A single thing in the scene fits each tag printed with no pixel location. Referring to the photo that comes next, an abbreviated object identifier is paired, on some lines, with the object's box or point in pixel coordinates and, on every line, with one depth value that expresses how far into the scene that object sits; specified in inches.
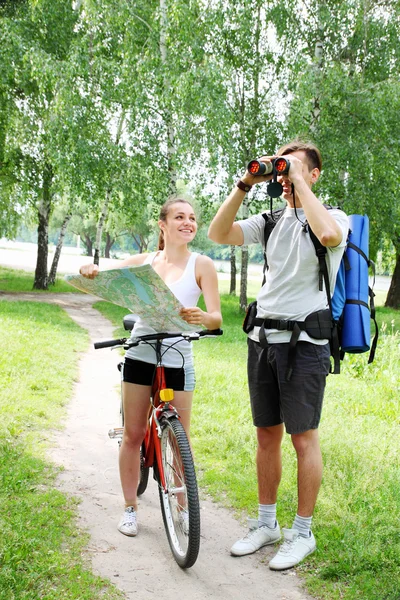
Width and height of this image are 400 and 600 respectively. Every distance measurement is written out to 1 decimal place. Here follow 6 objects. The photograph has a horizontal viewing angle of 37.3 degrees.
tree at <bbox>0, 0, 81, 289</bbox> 590.6
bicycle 126.6
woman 140.0
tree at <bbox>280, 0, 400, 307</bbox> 546.3
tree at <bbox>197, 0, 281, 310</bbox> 555.5
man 131.4
